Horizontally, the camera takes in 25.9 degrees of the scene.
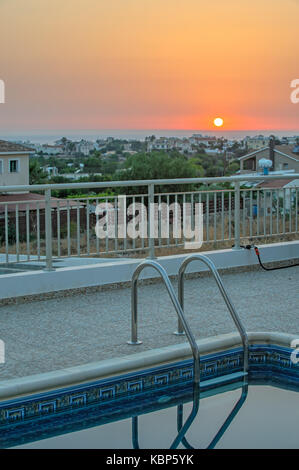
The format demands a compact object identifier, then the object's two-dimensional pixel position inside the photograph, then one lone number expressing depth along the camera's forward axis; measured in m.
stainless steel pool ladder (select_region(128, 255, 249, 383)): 4.30
